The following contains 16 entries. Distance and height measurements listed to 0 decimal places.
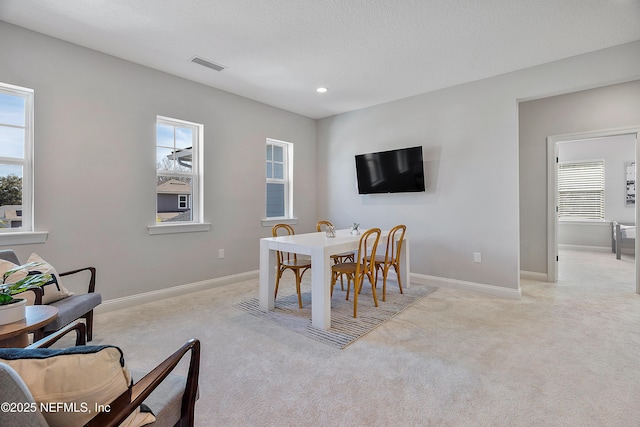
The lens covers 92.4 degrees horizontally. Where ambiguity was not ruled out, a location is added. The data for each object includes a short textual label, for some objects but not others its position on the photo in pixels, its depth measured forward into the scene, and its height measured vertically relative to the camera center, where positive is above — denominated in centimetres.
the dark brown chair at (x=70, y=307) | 196 -63
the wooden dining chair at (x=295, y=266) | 323 -54
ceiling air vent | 324 +167
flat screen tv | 427 +64
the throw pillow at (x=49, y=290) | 201 -51
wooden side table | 141 -52
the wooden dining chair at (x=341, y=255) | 396 -57
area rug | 260 -98
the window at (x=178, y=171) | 370 +56
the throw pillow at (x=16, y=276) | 195 -37
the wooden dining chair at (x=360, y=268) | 298 -55
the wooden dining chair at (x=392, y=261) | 345 -54
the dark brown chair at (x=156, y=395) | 70 -55
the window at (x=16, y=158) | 268 +52
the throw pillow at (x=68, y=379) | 79 -43
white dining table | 270 -42
